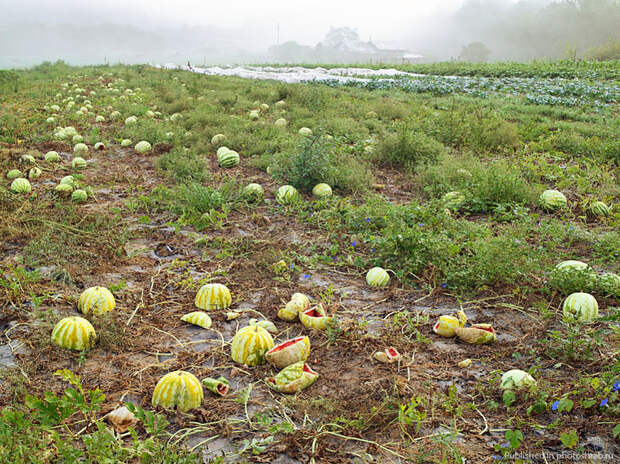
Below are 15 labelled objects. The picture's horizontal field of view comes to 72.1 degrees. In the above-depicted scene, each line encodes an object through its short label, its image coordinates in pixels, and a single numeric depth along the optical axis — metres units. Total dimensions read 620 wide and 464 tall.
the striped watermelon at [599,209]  4.94
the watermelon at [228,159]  6.77
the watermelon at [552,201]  5.15
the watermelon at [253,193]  5.52
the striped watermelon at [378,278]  3.79
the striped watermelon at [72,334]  2.74
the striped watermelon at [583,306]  3.06
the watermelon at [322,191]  5.48
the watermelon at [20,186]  5.38
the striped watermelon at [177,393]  2.34
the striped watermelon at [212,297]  3.41
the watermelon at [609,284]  3.31
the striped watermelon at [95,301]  3.11
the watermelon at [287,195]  5.42
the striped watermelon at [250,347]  2.76
